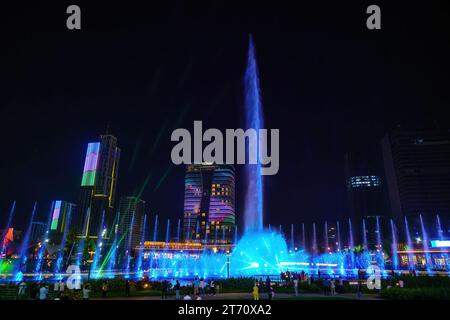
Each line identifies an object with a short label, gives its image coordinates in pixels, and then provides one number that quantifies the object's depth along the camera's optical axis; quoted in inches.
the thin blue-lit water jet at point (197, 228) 7741.1
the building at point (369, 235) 6745.1
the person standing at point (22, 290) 836.1
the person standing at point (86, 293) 792.7
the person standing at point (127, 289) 930.1
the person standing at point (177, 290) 912.9
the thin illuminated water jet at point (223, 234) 7337.6
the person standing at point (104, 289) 902.7
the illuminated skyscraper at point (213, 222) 7529.5
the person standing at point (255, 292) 782.5
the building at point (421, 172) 5659.5
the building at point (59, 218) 6795.3
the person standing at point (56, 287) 844.9
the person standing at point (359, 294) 908.8
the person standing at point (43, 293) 759.2
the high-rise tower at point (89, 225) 7611.2
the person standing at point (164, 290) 911.2
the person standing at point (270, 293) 831.1
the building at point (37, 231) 6008.4
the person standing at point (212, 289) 1005.2
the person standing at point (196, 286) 962.4
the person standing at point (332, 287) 964.8
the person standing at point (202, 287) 986.9
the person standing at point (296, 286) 939.3
